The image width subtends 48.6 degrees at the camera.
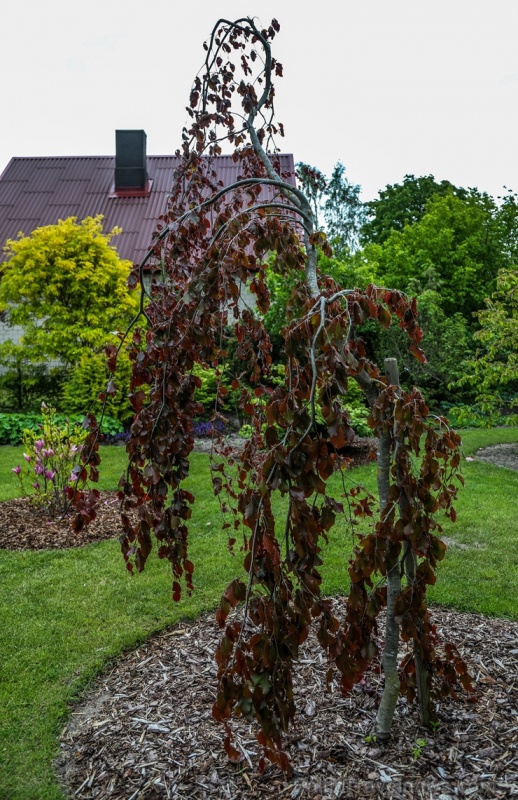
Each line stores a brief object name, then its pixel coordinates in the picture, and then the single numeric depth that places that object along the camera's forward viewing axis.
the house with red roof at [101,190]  13.20
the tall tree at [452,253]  13.12
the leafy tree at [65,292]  9.05
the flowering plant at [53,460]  4.72
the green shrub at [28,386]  10.22
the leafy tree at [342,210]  27.48
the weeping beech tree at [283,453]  1.42
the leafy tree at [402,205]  19.73
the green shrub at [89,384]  8.95
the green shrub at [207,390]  8.89
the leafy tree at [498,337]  6.21
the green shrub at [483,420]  6.34
